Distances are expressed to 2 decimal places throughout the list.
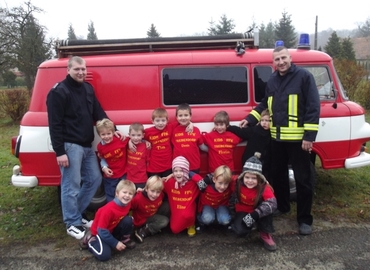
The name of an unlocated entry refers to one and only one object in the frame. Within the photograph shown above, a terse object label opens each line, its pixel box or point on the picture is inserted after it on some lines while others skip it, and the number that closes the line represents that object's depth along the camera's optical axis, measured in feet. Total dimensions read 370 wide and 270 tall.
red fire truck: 13.30
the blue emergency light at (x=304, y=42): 14.78
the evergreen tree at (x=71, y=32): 199.41
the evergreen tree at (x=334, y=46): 86.72
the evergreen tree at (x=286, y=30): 111.75
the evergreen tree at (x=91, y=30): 209.81
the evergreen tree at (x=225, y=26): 111.24
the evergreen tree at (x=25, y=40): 62.49
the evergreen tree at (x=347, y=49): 84.23
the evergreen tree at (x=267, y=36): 128.02
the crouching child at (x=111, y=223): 11.16
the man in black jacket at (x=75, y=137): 11.66
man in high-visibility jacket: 11.75
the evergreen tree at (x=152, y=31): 119.34
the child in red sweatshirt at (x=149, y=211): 11.88
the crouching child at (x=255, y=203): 11.59
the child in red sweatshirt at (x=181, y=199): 12.41
